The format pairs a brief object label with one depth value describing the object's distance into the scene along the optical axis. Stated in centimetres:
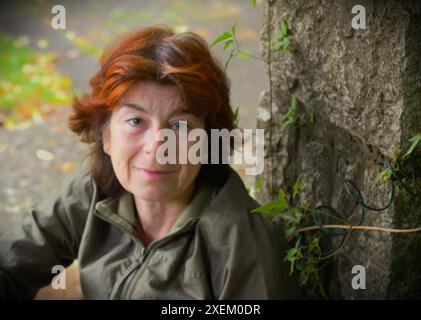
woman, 196
